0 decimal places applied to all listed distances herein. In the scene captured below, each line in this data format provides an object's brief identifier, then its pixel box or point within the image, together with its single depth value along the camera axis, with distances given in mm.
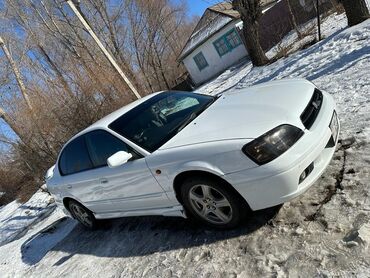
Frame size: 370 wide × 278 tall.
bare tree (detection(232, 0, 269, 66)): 13594
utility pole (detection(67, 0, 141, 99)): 14755
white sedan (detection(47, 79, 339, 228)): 3555
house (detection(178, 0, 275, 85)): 27172
